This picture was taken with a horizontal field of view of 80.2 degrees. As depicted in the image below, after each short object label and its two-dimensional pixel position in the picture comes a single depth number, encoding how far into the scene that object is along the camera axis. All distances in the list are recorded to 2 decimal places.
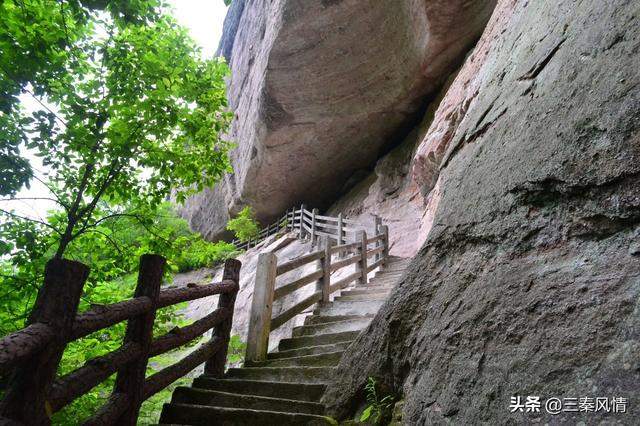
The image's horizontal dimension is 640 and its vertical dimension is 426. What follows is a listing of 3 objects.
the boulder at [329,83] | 11.55
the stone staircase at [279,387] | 3.18
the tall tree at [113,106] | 3.67
